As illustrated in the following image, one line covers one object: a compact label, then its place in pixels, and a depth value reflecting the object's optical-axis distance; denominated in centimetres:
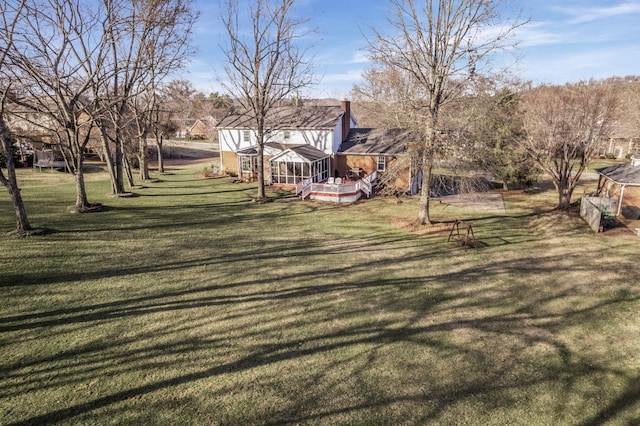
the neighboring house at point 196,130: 8176
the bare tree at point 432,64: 1659
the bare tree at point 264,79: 2359
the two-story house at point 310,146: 2941
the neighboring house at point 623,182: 2072
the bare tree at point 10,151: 1284
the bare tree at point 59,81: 1548
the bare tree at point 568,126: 2055
